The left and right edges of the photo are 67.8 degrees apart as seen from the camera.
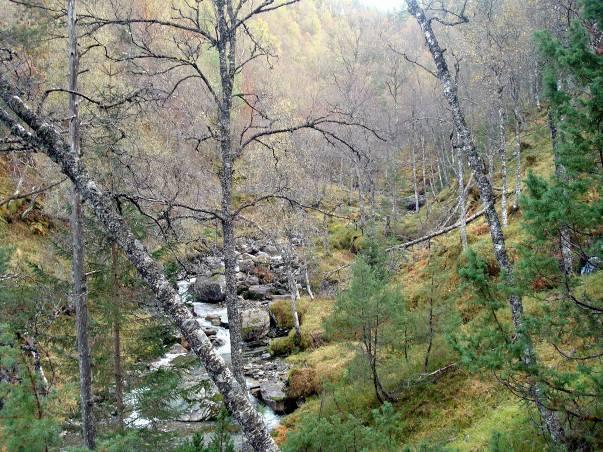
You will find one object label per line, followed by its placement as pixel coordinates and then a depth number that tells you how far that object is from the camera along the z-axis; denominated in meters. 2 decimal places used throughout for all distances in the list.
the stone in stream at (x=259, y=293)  25.09
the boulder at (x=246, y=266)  27.37
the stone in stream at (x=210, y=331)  19.76
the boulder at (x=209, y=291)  25.06
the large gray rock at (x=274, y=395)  13.35
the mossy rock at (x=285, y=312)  20.88
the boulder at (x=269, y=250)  31.91
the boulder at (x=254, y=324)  19.93
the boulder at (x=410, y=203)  39.59
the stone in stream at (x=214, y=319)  21.62
